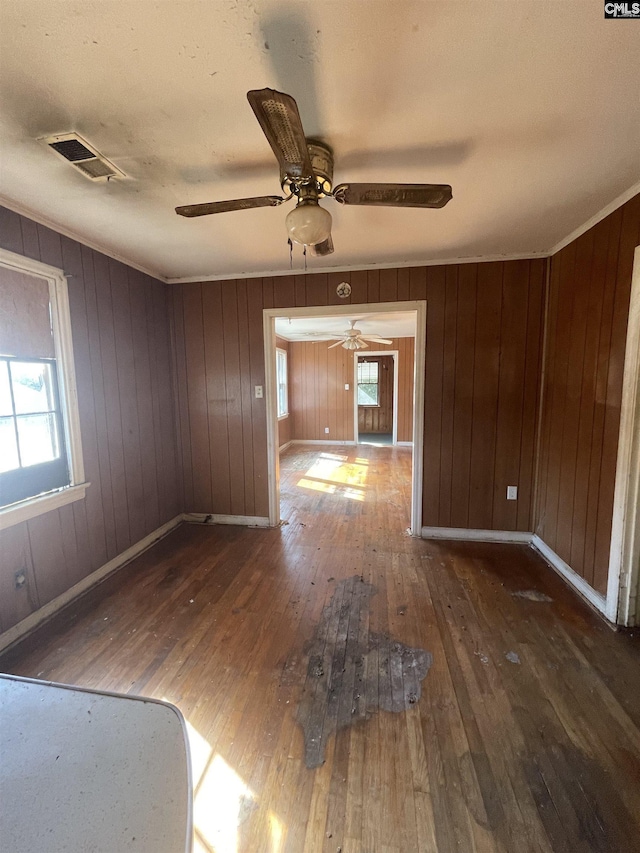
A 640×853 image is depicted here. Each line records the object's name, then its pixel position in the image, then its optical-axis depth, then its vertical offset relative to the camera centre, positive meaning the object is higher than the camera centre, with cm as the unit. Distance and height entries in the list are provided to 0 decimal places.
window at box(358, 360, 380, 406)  966 +5
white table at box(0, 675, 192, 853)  58 -75
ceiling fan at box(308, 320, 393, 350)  567 +79
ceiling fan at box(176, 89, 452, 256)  127 +78
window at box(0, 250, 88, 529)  196 -3
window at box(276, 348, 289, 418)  700 +11
